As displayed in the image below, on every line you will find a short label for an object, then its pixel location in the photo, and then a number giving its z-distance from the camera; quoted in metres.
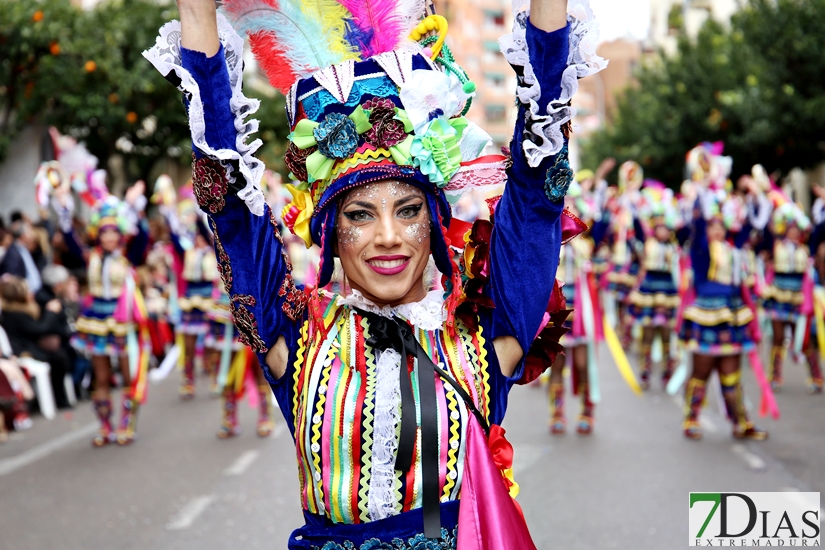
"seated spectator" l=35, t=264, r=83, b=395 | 11.13
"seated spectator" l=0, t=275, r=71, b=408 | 10.30
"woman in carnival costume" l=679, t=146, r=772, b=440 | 8.38
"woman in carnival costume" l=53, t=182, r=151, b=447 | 8.97
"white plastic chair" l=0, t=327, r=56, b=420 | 9.77
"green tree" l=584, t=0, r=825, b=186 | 16.50
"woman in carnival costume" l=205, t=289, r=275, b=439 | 9.20
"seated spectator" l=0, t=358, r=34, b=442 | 8.16
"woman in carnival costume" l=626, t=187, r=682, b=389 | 12.41
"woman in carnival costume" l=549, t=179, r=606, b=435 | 8.95
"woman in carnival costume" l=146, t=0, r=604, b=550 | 2.33
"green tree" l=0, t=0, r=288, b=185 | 14.32
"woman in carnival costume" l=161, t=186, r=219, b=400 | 11.39
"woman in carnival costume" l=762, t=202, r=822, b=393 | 11.26
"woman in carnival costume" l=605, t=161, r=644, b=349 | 13.24
